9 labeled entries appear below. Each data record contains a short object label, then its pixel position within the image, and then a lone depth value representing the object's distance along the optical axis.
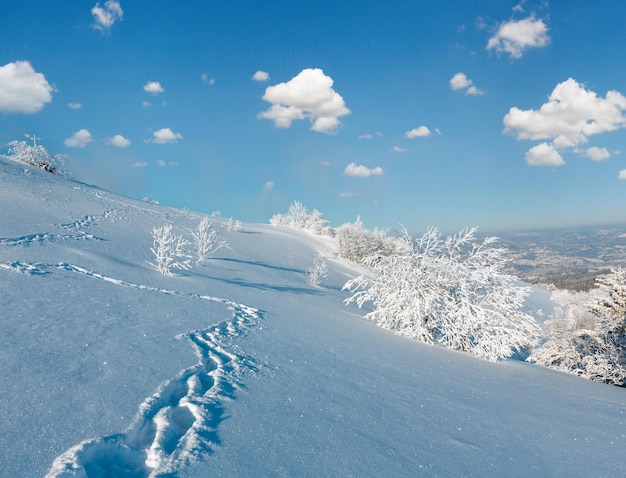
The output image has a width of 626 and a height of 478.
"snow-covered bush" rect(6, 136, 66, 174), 26.58
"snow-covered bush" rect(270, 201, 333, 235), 53.66
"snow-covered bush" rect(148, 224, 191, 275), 12.45
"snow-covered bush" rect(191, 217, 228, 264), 17.79
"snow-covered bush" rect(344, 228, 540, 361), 11.77
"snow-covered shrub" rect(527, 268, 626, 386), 12.25
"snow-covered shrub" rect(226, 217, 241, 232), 32.62
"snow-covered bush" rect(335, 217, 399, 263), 41.91
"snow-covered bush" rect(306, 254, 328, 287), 21.70
